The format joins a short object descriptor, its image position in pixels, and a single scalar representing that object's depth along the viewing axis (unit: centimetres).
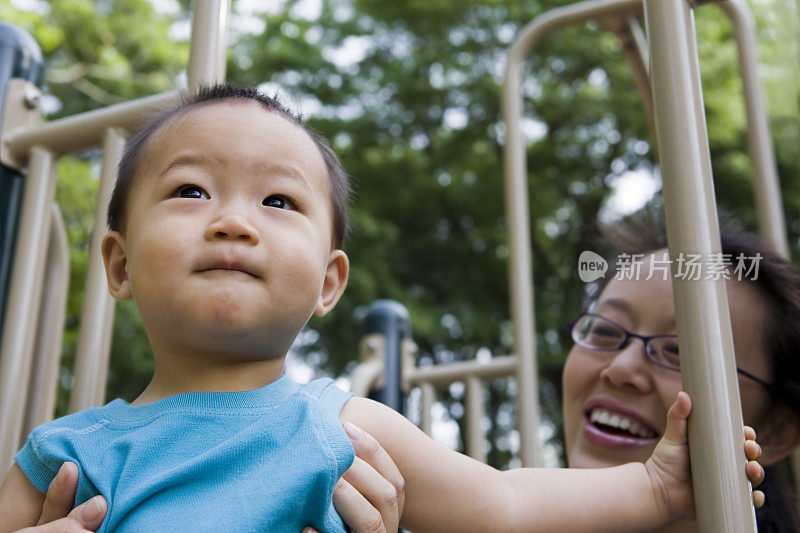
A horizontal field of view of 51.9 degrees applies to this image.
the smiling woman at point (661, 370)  154
